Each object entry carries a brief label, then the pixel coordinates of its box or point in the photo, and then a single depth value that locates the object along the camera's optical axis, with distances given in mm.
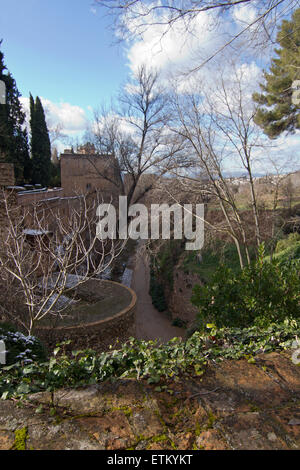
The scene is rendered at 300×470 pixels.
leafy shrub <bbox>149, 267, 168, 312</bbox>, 12625
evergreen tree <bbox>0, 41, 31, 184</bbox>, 14969
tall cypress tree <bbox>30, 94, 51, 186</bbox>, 18703
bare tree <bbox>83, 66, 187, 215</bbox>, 13883
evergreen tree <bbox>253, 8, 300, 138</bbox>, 6721
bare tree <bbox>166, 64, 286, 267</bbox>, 7359
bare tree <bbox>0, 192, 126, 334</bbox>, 4410
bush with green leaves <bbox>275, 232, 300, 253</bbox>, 10883
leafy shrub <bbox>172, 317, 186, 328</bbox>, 10971
